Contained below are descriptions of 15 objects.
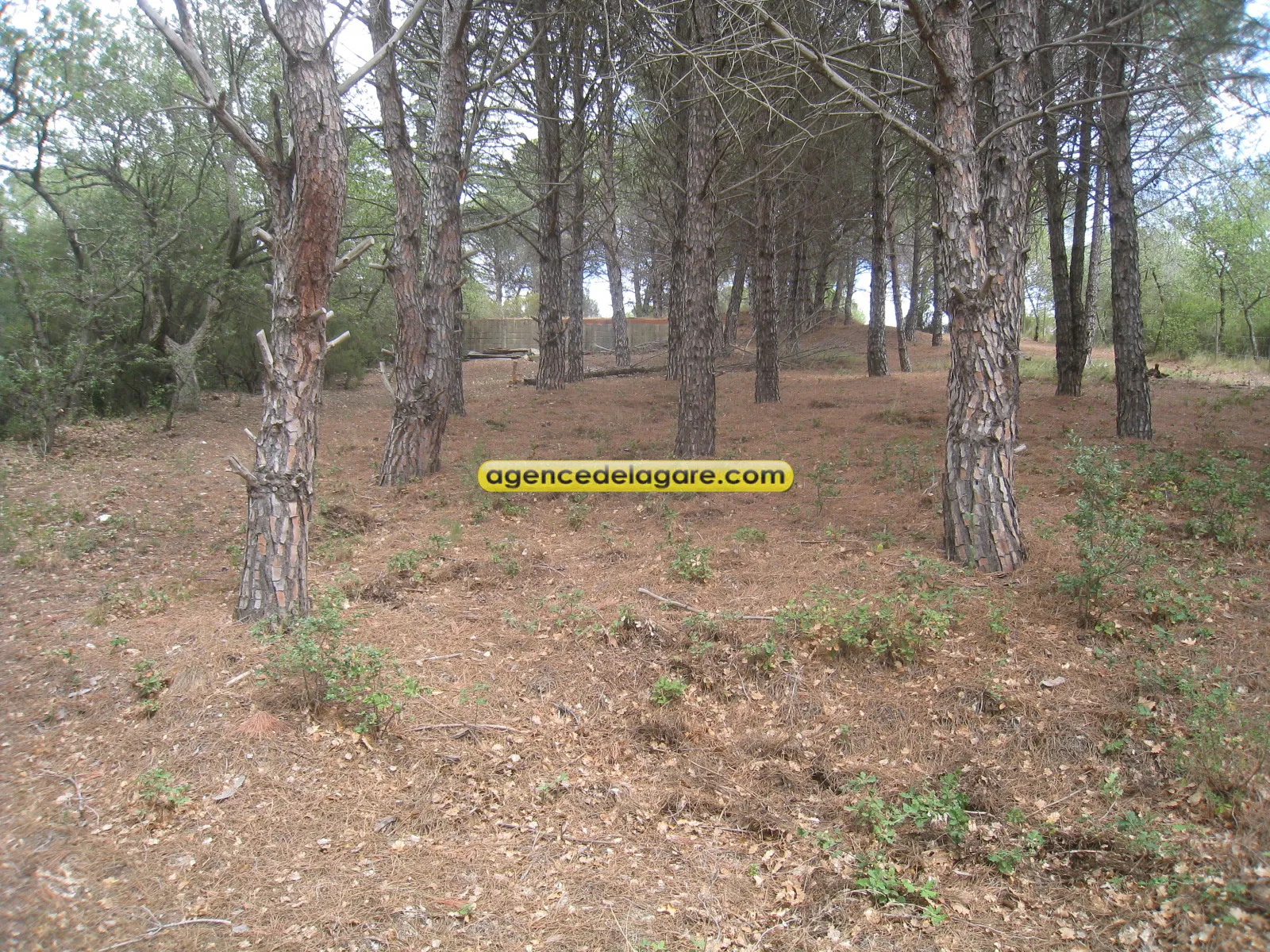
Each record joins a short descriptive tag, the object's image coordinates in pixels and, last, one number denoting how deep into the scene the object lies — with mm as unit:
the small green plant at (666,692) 4266
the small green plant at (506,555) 5898
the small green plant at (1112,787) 3365
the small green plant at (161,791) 3365
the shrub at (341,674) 3957
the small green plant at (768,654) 4480
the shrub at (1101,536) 4664
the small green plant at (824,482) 7352
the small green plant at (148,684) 4027
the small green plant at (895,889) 2922
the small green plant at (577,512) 7062
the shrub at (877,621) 4465
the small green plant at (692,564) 5578
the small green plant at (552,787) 3658
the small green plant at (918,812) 3262
